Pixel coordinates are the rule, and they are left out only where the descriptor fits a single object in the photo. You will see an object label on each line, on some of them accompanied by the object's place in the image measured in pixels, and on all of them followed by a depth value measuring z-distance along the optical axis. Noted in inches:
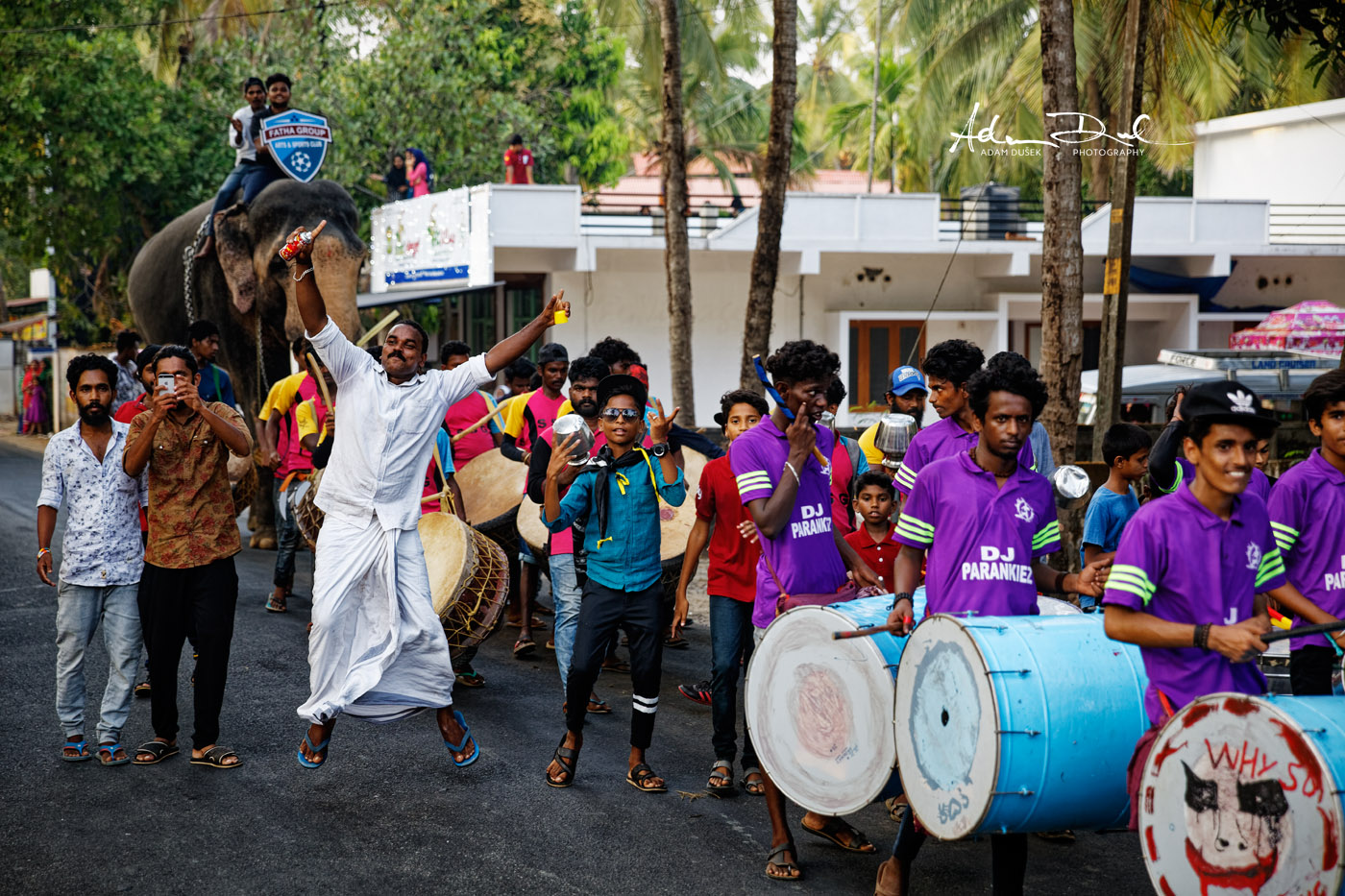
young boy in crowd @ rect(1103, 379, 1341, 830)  150.9
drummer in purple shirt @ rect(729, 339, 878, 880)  209.3
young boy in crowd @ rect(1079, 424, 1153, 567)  253.3
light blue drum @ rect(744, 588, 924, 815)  183.0
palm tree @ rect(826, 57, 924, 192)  1462.8
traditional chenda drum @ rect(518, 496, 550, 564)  323.0
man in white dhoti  230.7
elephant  444.1
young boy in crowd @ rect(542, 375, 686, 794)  240.7
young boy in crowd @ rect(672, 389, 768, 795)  238.2
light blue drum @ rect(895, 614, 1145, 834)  159.6
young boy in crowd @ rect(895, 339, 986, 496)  236.7
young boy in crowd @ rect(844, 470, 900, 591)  261.6
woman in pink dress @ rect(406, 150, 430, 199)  876.0
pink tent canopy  763.4
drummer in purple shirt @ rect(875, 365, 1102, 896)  180.7
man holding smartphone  250.4
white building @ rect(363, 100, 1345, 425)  890.1
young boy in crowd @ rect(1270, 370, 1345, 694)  197.3
